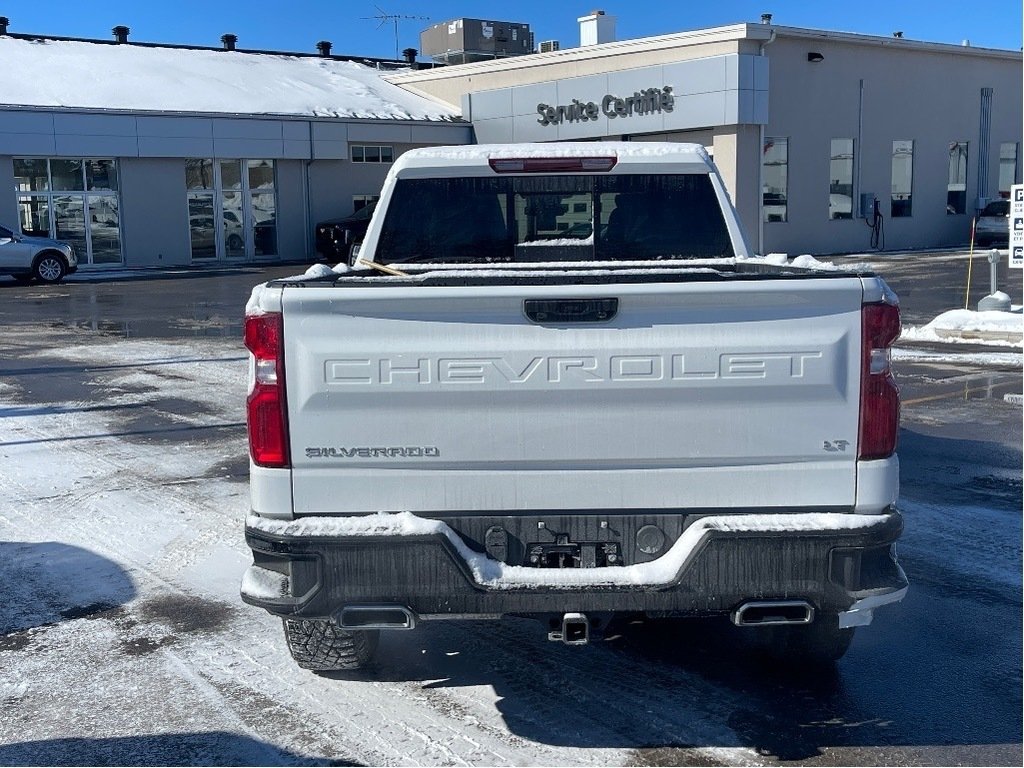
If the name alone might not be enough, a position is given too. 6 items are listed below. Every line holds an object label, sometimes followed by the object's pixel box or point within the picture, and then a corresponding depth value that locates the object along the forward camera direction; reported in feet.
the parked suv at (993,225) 116.26
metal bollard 50.83
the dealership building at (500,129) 104.17
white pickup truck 12.05
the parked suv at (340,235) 109.09
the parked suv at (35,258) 88.02
